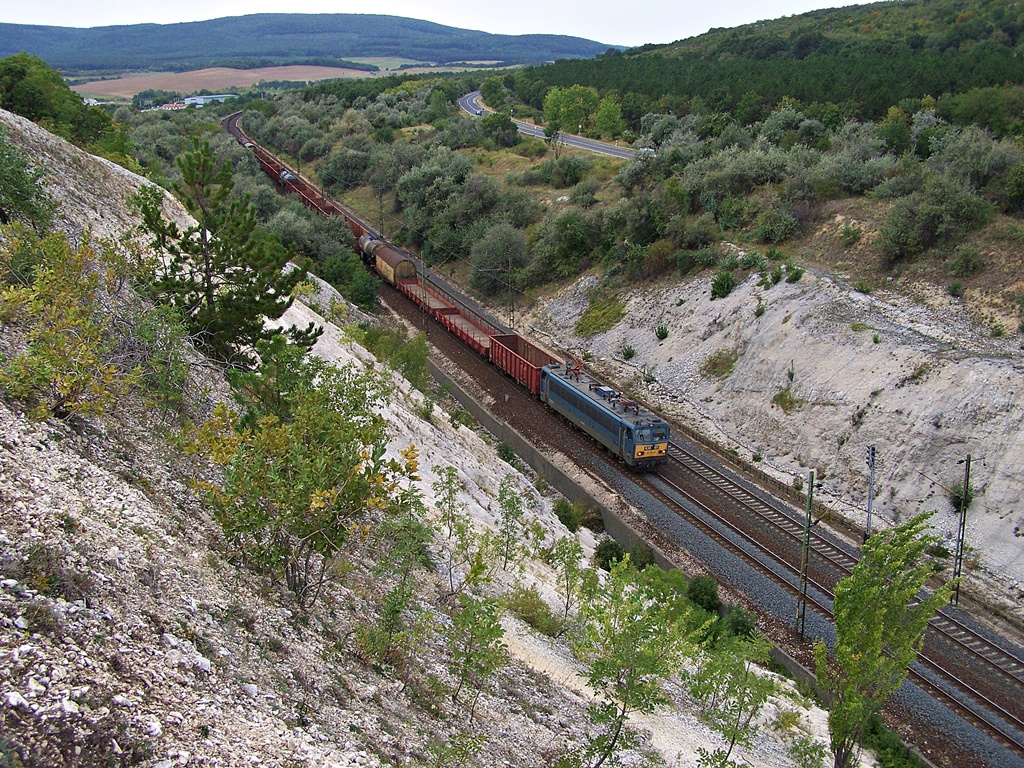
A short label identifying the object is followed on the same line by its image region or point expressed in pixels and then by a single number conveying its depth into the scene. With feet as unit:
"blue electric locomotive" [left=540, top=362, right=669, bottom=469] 95.71
